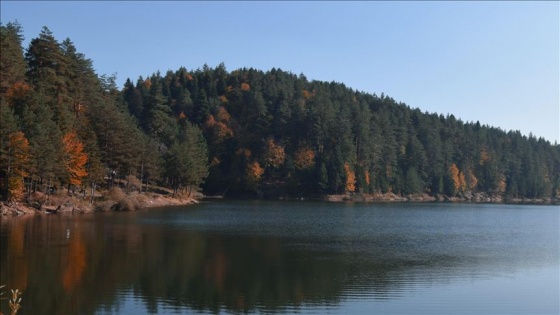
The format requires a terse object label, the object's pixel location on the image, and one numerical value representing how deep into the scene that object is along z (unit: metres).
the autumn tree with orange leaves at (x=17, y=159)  55.66
